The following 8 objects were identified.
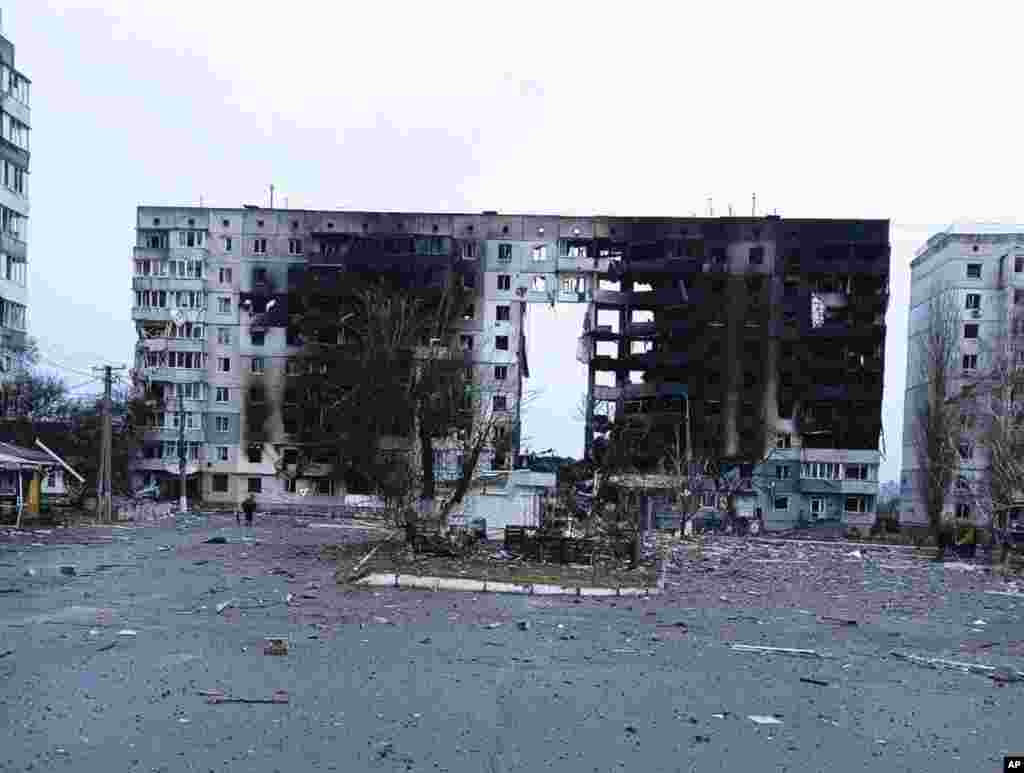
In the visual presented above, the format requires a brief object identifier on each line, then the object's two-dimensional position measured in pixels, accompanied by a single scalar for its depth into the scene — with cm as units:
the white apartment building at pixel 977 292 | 5812
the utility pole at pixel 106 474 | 3544
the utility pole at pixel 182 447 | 5032
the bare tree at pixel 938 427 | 4219
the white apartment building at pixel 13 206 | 4003
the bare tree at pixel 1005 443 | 2692
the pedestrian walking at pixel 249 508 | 3716
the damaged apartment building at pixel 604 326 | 5897
